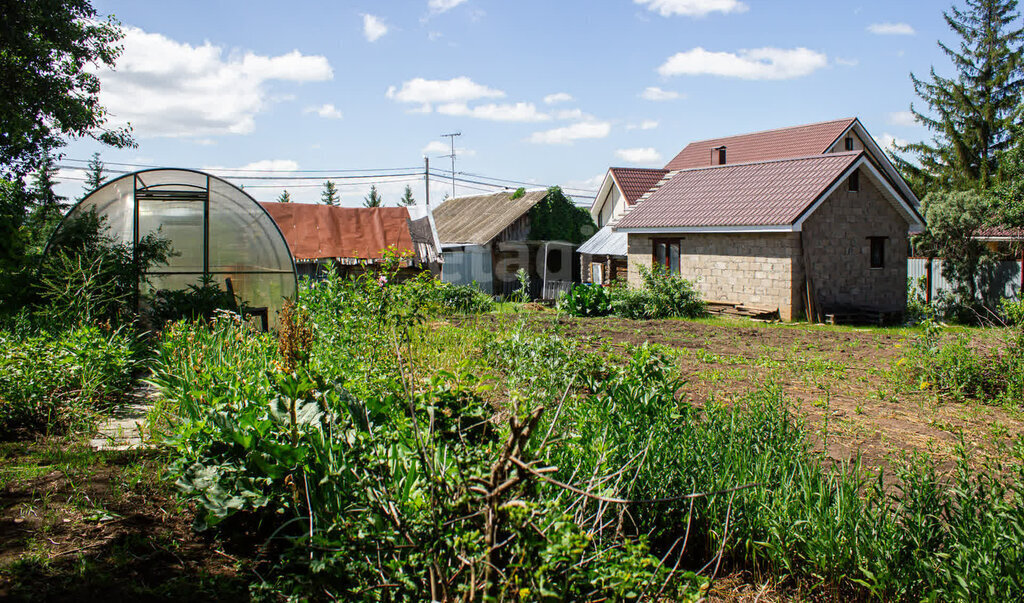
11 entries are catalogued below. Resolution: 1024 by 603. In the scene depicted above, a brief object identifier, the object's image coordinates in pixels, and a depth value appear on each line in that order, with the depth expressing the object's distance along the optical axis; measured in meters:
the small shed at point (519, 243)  28.67
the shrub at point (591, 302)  19.09
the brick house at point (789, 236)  17.31
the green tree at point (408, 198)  76.01
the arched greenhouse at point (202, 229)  10.41
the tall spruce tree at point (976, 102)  28.73
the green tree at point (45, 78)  11.84
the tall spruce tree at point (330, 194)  74.31
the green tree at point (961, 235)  20.08
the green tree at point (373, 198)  69.19
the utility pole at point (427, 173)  48.23
